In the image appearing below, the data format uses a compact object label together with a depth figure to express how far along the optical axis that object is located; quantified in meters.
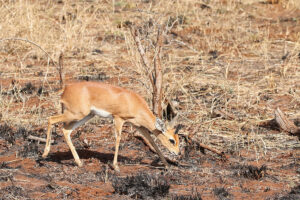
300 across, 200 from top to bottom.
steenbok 13.28
